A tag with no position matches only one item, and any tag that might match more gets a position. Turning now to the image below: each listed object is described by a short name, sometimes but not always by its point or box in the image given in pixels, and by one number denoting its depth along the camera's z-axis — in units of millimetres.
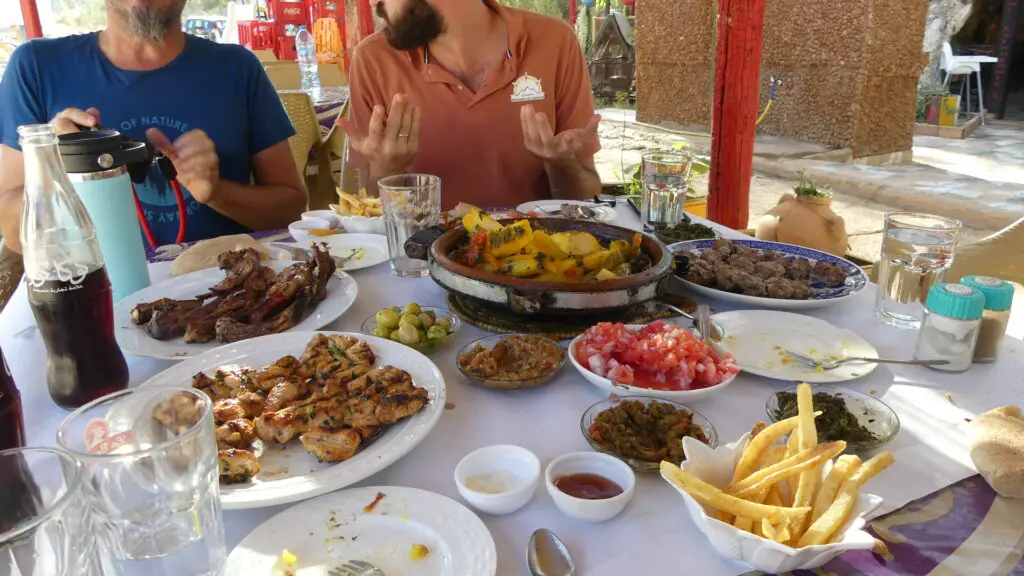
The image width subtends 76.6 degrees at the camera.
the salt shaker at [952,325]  1344
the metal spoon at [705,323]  1471
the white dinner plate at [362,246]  2148
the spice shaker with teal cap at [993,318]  1396
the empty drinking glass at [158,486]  791
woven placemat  1577
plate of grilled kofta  1729
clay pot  3346
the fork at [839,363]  1376
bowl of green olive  1497
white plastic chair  10617
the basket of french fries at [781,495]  833
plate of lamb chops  1517
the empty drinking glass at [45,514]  601
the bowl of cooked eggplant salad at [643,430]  1067
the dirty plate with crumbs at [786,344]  1368
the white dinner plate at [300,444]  968
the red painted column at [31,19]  7305
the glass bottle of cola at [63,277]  1188
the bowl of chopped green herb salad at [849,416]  1100
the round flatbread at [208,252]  1983
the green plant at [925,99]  10484
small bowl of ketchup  947
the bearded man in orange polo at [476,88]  3092
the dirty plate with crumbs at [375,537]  857
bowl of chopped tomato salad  1259
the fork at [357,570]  859
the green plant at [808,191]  3469
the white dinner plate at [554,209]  2480
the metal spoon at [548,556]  865
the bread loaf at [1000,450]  1004
